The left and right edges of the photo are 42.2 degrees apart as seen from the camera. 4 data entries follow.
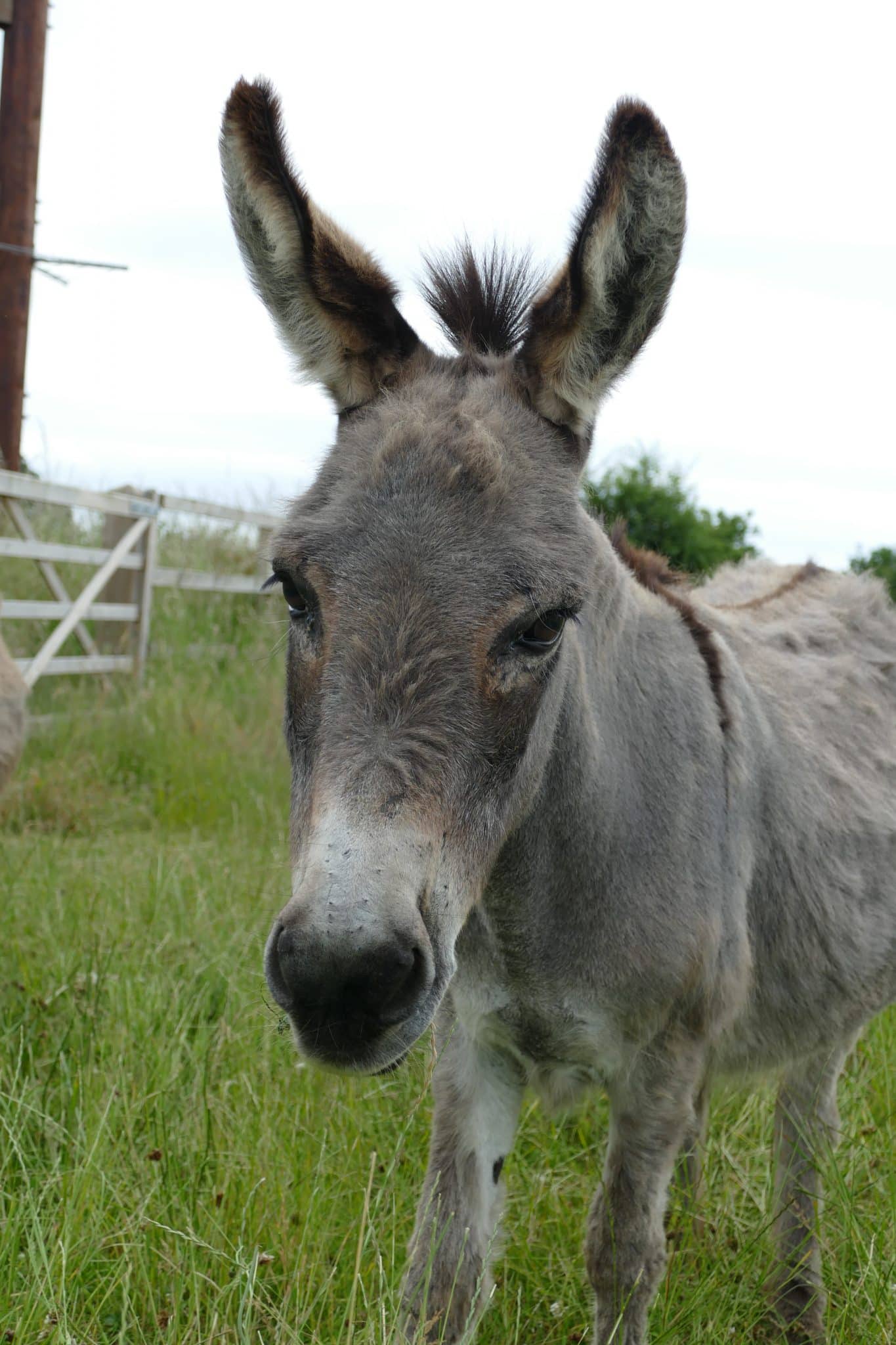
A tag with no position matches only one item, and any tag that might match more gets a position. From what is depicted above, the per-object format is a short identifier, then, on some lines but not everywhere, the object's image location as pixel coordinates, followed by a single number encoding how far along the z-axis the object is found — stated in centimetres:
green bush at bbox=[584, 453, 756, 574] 1245
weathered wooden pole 704
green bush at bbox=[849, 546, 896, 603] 1416
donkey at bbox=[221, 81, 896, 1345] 177
